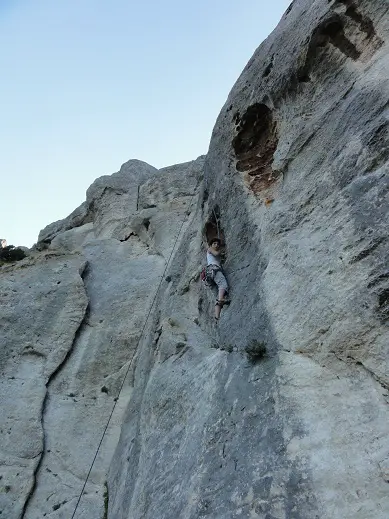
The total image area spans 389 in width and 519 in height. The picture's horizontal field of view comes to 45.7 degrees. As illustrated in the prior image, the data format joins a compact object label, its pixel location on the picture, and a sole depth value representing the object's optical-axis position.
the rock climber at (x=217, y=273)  9.05
